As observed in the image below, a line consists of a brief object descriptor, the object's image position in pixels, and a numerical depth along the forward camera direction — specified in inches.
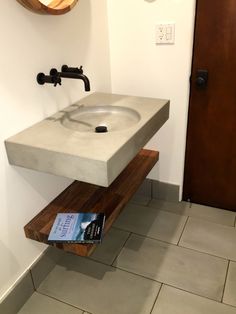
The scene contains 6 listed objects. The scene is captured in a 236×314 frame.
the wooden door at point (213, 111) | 65.9
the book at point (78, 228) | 52.7
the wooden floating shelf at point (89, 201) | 55.9
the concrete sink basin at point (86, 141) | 44.6
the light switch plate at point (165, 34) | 70.2
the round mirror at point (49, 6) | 48.1
